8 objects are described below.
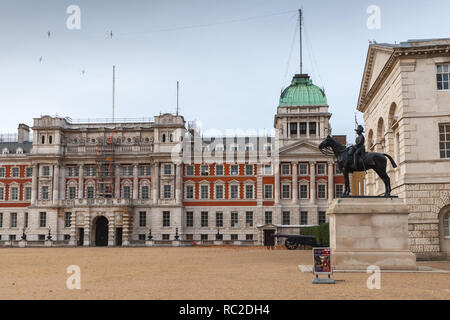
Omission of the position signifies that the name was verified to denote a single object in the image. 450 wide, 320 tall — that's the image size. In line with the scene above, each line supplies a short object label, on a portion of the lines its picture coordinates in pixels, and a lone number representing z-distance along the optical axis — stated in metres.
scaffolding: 69.00
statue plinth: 20.17
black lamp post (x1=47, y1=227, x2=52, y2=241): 65.75
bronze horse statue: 21.33
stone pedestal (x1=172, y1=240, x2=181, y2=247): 60.94
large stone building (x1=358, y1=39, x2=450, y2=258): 27.66
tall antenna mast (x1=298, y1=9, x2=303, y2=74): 72.19
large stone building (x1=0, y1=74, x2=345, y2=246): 66.38
